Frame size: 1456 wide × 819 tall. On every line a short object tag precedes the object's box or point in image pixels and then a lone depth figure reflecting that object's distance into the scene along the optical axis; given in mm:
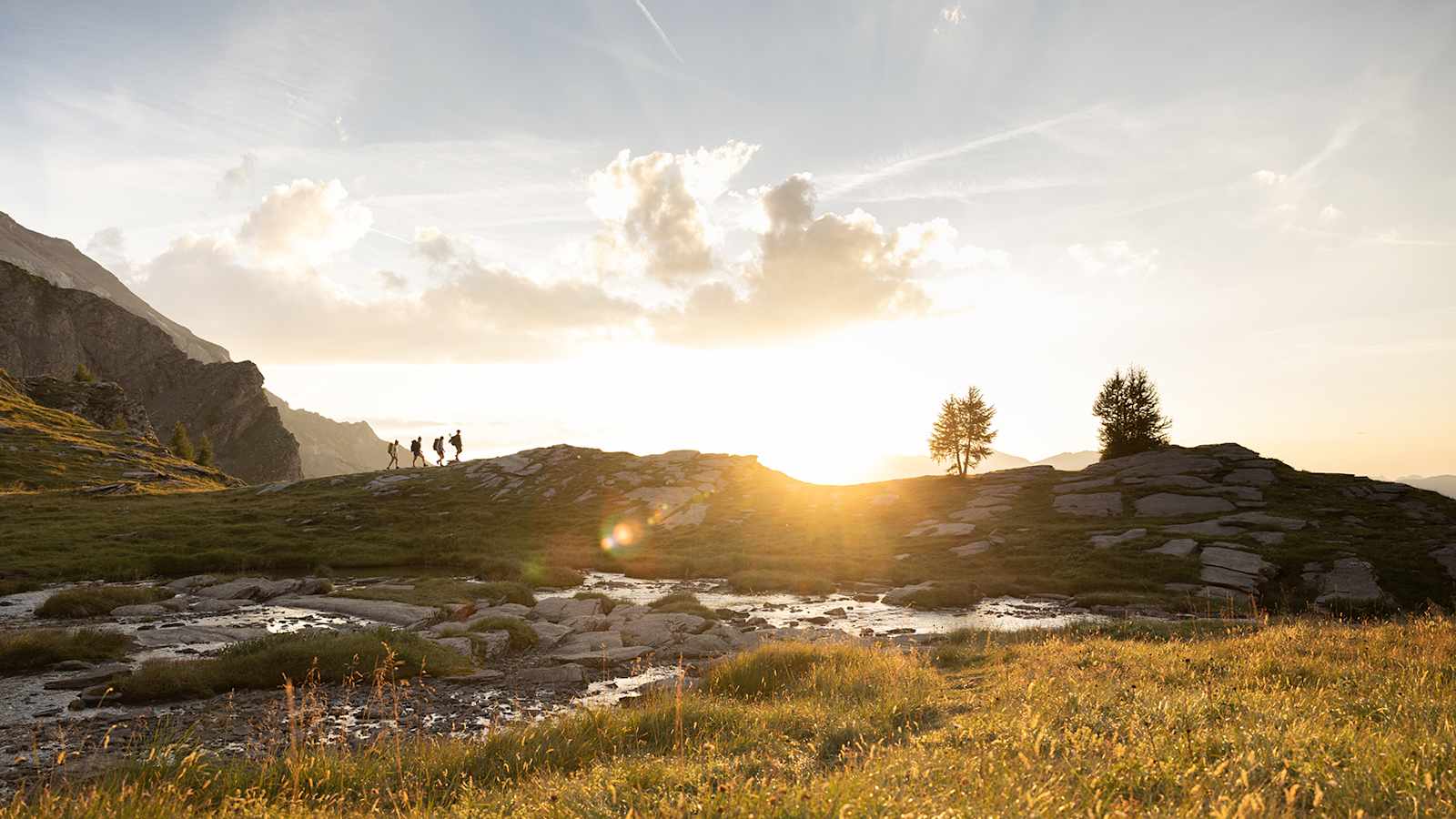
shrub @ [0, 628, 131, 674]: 15508
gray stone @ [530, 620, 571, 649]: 20109
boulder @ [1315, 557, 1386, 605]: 27359
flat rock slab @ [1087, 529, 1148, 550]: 38094
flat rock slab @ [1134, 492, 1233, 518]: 44125
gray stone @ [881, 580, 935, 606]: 29969
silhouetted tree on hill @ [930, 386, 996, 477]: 70875
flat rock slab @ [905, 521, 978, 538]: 45219
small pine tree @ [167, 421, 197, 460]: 94188
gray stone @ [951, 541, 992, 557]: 40000
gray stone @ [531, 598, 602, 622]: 23672
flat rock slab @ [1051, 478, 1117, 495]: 52375
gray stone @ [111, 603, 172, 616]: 22031
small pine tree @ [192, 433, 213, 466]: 98912
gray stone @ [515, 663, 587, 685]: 16328
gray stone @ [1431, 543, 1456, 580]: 30688
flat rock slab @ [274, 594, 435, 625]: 22984
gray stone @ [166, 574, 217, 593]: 27969
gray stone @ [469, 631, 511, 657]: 18641
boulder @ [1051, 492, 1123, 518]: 46500
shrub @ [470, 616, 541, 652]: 19859
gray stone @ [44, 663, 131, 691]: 14164
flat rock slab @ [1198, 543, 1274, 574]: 31609
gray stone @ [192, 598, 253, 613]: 23781
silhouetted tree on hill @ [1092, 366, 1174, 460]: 63750
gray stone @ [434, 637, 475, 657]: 17984
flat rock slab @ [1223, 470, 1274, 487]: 48938
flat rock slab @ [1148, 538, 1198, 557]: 34938
